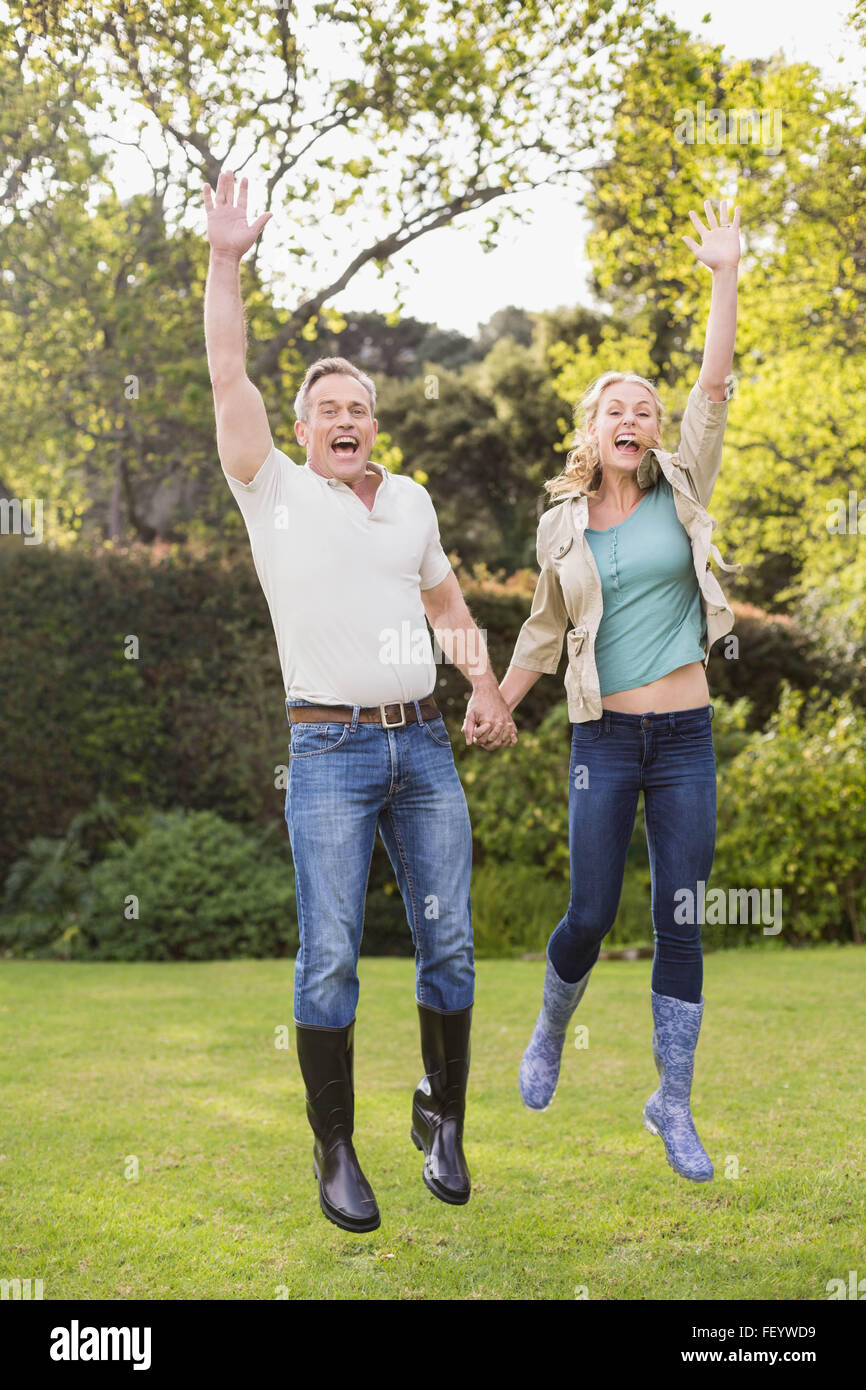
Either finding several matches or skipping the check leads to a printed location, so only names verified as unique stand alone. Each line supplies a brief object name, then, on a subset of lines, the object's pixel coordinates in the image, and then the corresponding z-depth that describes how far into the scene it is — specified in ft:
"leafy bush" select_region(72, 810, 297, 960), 32.22
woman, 11.85
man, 10.83
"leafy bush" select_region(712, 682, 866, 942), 32.40
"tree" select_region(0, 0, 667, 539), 32.12
